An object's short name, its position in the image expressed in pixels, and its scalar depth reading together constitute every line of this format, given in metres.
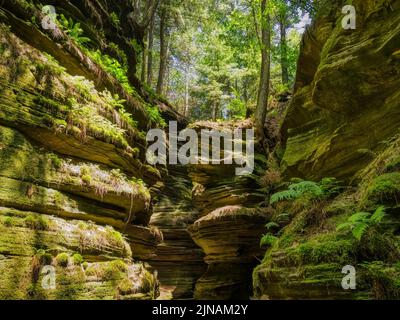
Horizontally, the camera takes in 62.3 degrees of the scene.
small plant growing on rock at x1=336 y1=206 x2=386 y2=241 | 4.75
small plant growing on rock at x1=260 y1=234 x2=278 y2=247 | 8.57
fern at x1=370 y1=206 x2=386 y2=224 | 4.73
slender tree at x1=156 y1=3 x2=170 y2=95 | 22.45
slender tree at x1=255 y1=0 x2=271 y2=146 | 15.36
